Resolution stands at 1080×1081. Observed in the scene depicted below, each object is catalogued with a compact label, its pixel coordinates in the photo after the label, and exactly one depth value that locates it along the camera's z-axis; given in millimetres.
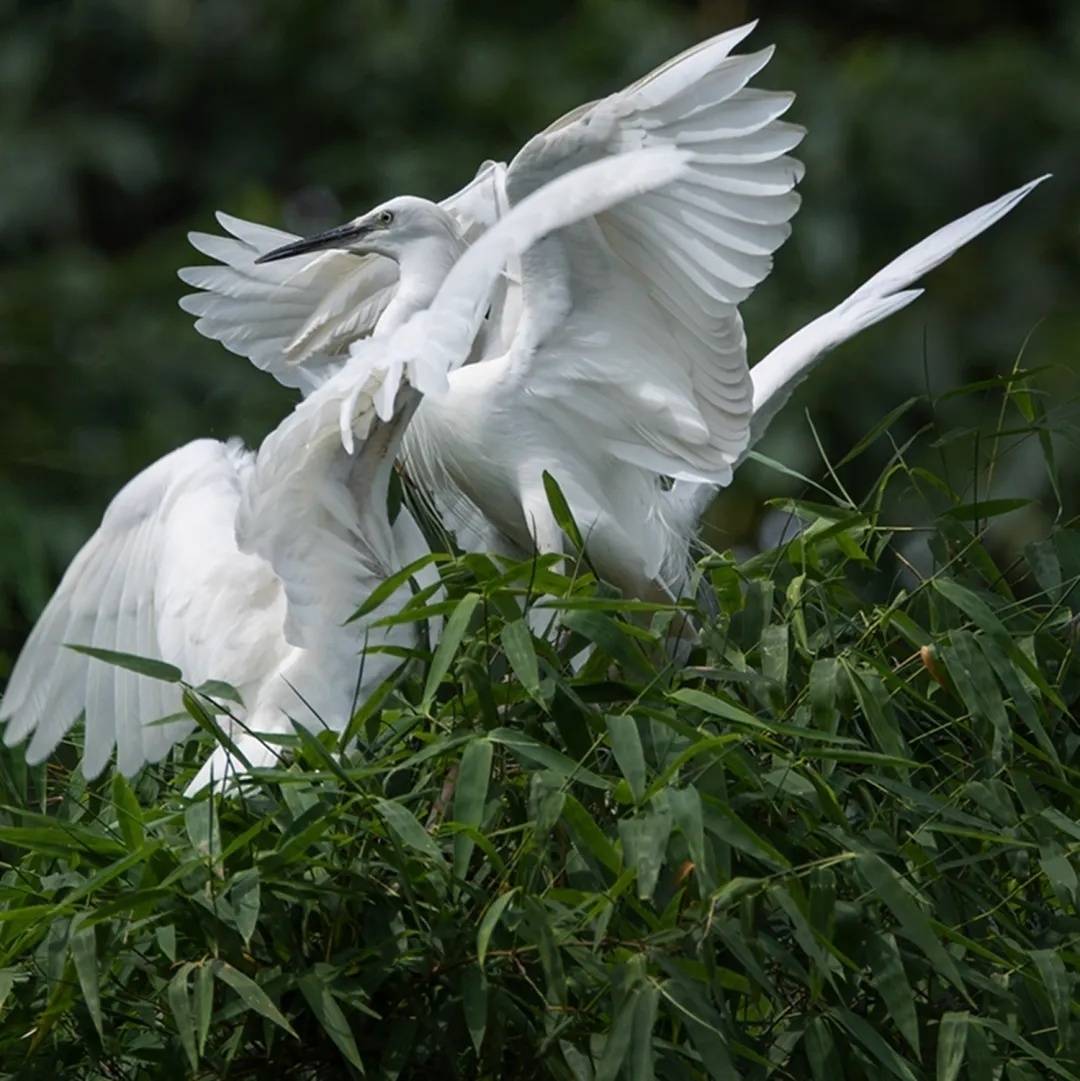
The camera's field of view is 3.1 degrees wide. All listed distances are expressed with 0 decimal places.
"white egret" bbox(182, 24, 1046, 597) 12657
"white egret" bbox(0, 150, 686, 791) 12508
